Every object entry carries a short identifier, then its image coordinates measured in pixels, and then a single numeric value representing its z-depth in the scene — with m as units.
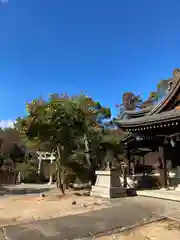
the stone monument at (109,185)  7.38
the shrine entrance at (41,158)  18.93
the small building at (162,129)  7.78
